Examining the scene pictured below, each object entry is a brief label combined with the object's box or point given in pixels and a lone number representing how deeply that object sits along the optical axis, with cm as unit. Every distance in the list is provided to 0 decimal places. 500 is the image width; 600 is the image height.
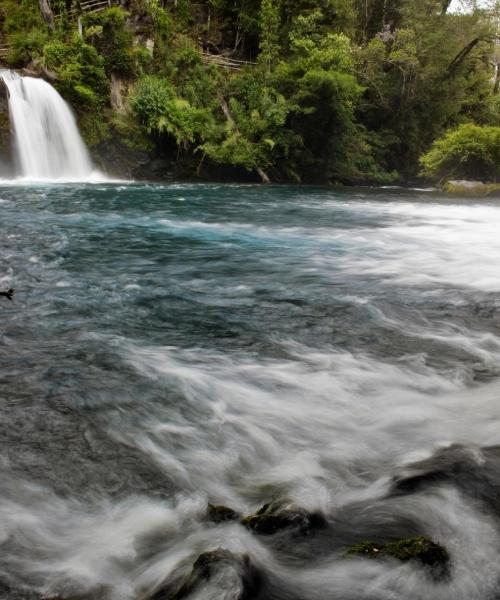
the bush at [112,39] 2127
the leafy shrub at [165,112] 2050
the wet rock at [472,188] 2116
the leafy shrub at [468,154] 2236
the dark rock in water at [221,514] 229
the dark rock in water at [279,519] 221
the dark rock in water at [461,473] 244
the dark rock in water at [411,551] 196
